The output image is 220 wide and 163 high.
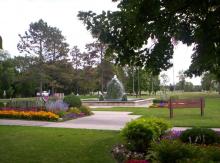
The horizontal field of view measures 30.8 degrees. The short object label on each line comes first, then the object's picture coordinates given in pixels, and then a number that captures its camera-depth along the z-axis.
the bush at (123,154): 8.71
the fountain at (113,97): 34.81
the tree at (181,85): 128.09
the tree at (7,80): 71.06
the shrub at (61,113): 19.12
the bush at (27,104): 21.23
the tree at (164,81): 108.18
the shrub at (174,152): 6.74
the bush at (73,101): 22.69
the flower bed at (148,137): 8.99
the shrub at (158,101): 33.90
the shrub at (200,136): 9.58
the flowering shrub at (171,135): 10.22
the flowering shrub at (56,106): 20.17
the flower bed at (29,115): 18.28
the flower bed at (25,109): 20.30
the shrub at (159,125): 9.84
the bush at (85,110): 21.78
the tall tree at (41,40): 67.75
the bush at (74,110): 20.92
